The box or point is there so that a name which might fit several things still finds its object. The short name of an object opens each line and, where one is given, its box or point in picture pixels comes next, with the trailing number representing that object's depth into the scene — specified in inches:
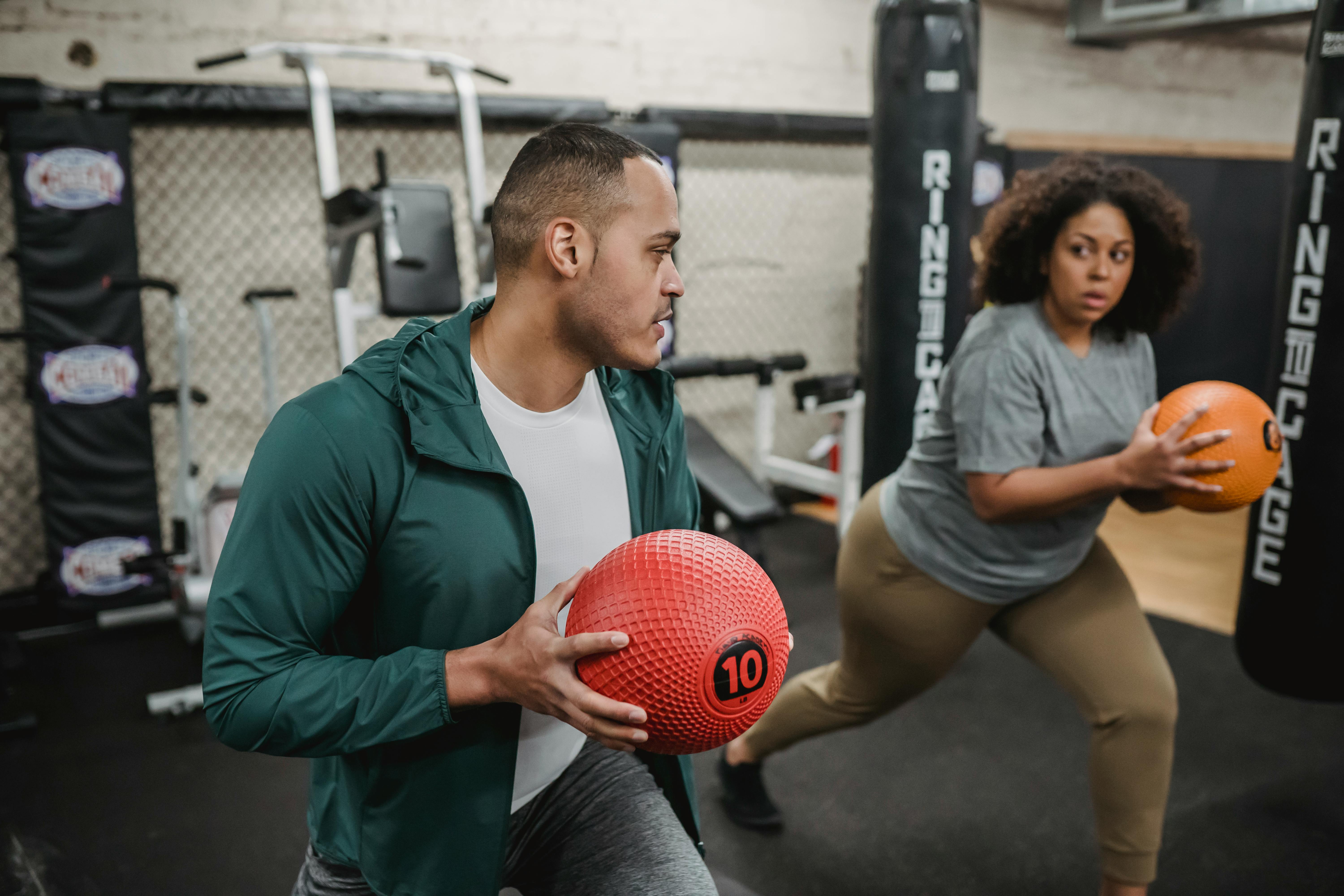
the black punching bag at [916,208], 115.3
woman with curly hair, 69.7
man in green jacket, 40.3
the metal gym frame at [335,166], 125.7
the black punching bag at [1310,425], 93.4
